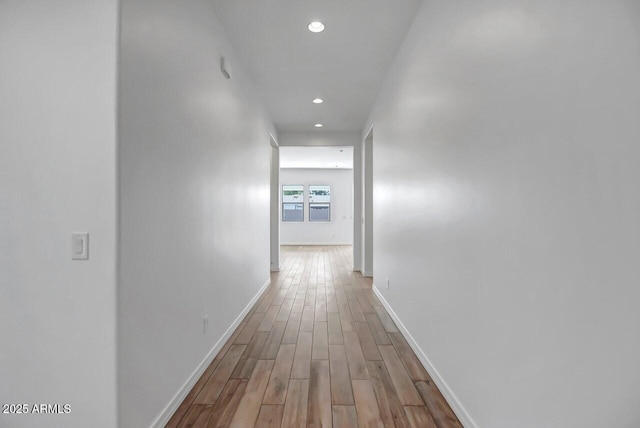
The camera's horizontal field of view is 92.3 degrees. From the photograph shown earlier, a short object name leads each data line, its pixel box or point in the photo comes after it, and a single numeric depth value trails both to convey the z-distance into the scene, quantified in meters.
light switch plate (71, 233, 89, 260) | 1.27
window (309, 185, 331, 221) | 10.80
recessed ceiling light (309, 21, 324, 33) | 2.59
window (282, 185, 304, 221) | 10.79
